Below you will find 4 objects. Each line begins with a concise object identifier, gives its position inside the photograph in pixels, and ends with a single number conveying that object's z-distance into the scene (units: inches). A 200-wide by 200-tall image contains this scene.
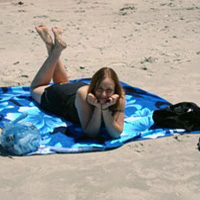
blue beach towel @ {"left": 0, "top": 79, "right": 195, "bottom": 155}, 233.5
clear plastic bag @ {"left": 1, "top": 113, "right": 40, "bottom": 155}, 223.0
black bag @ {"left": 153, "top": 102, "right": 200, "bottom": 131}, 251.1
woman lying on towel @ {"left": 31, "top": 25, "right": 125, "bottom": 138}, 233.3
